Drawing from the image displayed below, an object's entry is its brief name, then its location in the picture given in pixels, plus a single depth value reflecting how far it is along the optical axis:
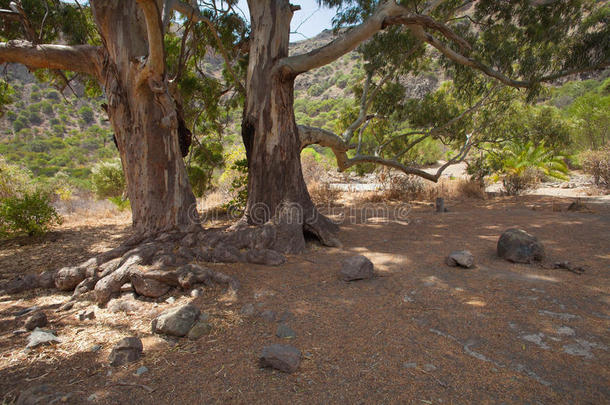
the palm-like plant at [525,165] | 9.41
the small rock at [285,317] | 2.19
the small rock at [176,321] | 2.00
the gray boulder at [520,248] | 3.14
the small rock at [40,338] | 1.89
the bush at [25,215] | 5.09
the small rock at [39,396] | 1.37
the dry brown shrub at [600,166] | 8.34
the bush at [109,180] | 12.94
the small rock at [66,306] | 2.49
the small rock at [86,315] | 2.31
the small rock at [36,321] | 2.15
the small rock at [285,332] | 1.98
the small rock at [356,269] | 2.85
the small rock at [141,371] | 1.61
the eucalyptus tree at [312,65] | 4.02
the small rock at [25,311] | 2.46
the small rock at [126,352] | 1.71
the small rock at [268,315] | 2.20
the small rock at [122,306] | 2.46
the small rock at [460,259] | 3.02
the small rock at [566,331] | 1.85
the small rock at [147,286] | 2.63
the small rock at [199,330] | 1.98
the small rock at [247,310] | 2.28
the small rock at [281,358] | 1.63
